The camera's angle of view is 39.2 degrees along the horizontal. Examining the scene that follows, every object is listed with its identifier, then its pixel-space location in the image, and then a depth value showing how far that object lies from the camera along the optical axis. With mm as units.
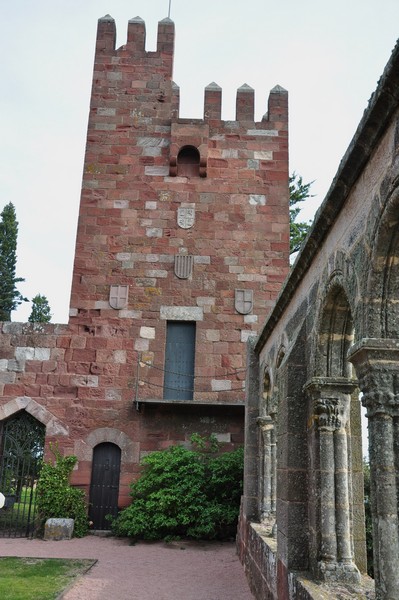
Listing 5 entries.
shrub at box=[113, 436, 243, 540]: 8969
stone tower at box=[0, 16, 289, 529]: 10180
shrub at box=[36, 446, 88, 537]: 9508
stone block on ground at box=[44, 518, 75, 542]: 9156
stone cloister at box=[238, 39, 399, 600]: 2904
